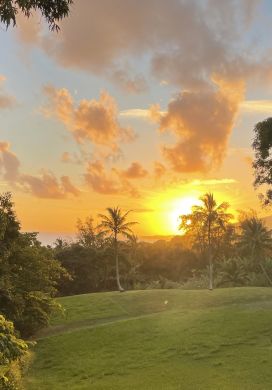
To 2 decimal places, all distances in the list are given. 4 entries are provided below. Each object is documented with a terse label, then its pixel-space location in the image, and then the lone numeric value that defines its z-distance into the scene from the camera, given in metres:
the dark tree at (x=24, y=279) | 34.25
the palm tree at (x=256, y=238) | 78.62
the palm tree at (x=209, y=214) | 63.96
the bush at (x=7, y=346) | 13.09
